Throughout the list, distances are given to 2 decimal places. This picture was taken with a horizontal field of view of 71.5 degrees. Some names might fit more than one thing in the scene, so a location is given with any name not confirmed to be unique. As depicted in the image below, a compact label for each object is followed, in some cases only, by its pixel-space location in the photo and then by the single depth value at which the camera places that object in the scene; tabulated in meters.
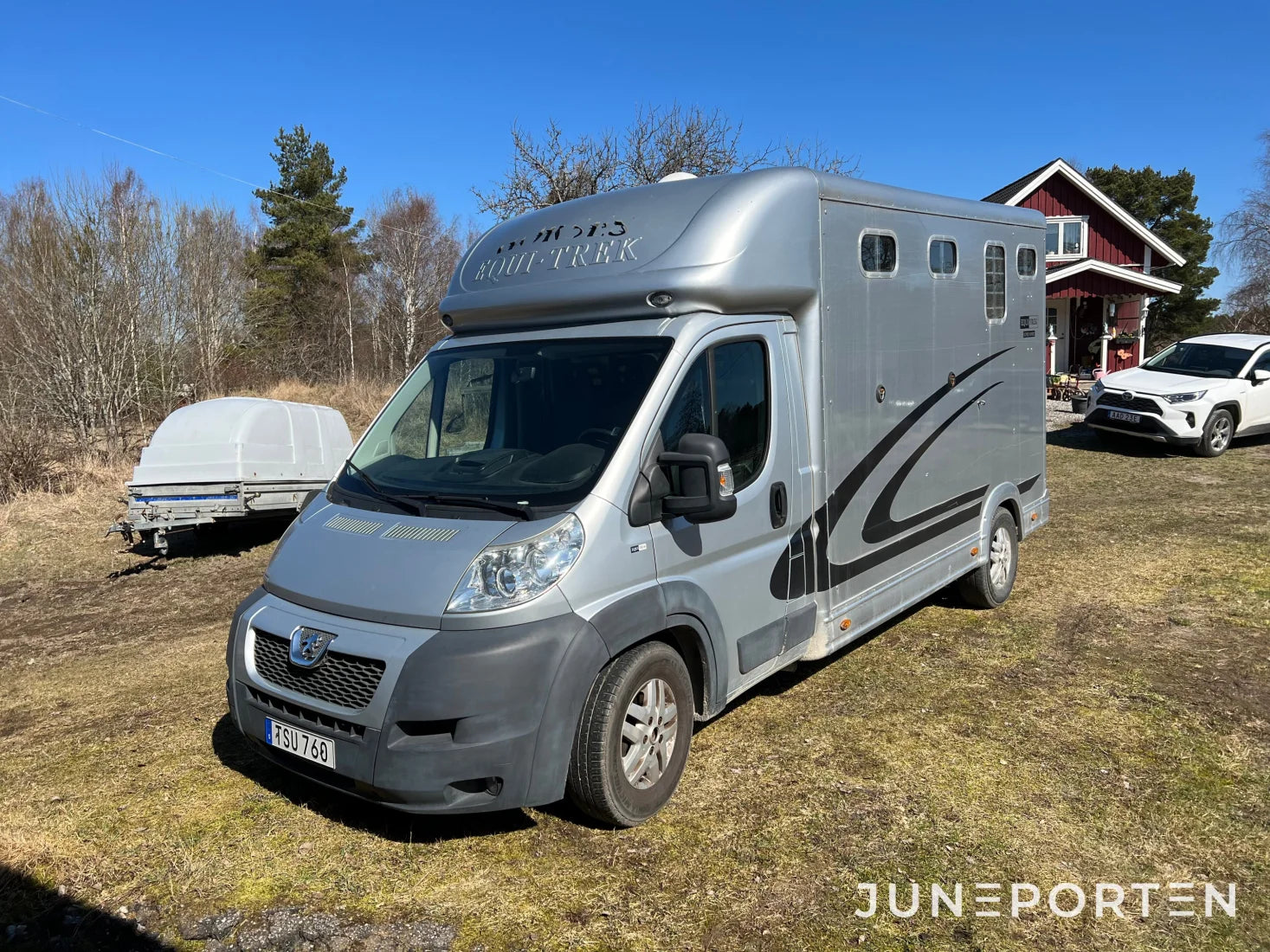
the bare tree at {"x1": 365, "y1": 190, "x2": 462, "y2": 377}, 34.97
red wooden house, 25.41
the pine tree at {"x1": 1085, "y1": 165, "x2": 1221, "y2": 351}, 40.75
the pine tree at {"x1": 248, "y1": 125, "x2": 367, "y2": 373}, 33.62
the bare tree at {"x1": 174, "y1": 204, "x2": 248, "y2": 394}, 19.64
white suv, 13.94
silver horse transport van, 3.41
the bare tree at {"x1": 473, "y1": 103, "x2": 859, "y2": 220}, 19.38
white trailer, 9.20
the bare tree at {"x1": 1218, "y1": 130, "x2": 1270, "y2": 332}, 32.09
